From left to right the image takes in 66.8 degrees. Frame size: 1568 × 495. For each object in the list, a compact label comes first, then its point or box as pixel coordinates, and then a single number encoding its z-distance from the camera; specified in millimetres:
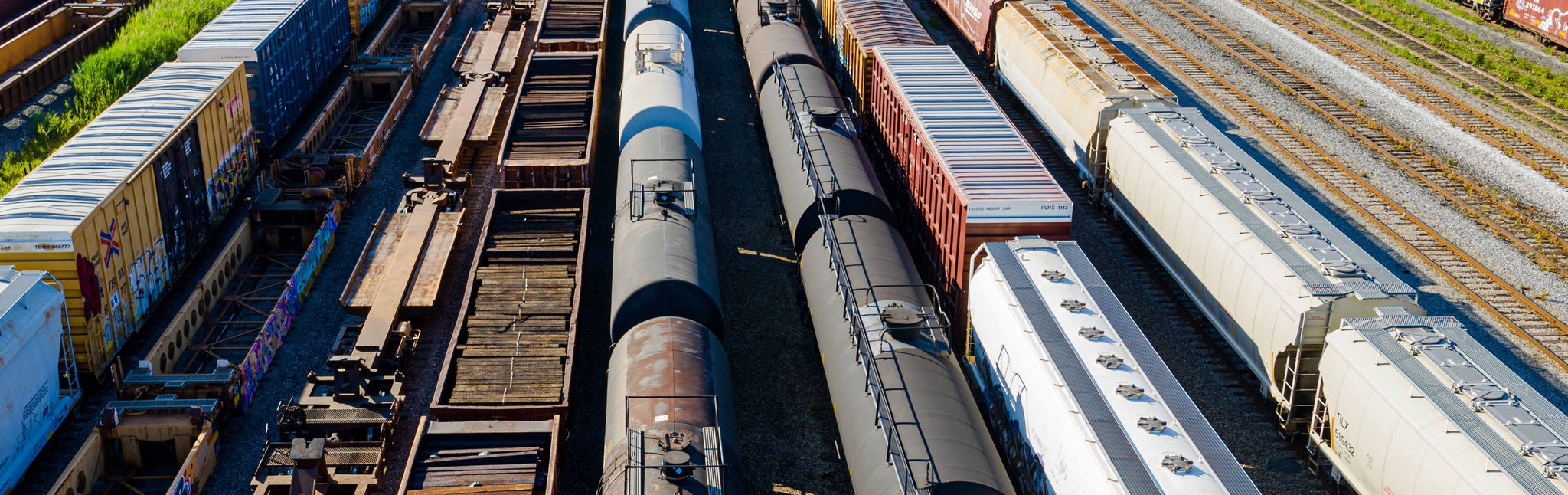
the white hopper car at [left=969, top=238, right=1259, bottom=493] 15586
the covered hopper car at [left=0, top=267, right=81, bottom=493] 19109
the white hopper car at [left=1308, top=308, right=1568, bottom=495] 15734
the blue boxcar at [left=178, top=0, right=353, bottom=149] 32062
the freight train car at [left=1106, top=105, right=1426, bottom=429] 20016
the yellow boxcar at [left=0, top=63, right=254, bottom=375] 21641
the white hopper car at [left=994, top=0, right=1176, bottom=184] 30219
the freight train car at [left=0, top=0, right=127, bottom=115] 38750
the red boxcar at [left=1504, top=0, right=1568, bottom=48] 42312
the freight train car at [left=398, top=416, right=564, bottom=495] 17547
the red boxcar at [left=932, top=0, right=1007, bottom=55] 40375
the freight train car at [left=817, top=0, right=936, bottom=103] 34188
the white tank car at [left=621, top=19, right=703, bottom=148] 28891
